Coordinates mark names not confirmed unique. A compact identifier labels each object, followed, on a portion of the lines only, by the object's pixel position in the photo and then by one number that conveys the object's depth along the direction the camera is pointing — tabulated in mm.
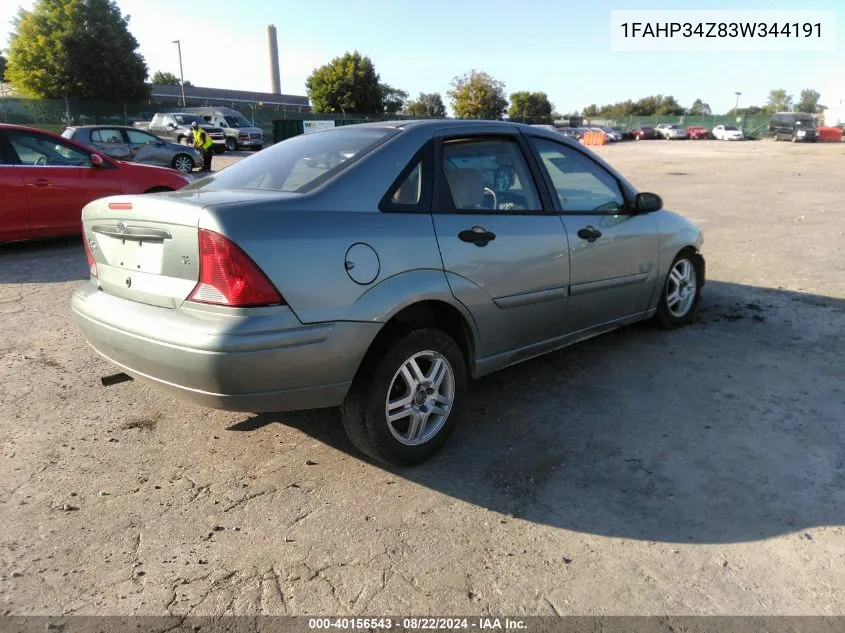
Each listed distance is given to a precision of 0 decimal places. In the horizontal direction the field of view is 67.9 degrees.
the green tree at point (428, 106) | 82375
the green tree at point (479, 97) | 72625
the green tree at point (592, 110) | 124875
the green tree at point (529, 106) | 82125
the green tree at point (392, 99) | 70500
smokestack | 88825
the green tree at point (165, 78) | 98900
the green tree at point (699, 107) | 119375
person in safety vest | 18641
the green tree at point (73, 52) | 43781
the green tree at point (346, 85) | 63844
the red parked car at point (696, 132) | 63500
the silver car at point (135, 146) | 15578
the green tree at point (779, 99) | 143250
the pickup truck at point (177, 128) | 28078
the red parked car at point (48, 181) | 7445
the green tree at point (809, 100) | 136075
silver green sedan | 2607
